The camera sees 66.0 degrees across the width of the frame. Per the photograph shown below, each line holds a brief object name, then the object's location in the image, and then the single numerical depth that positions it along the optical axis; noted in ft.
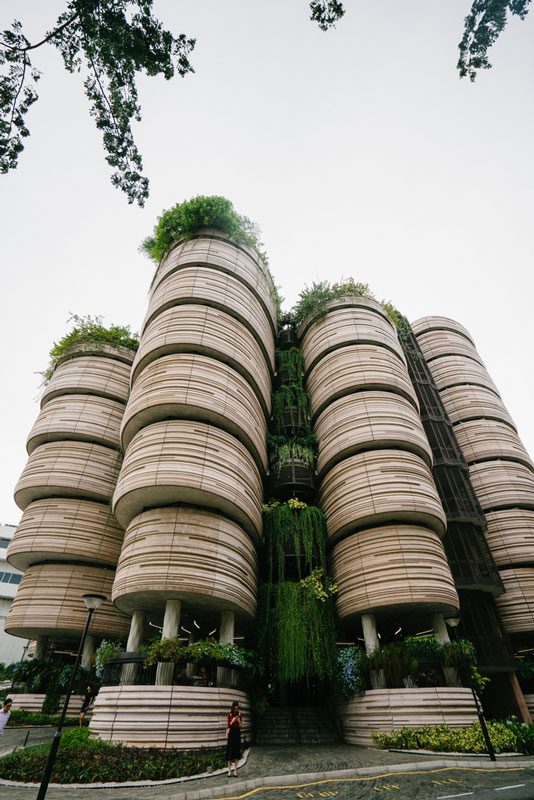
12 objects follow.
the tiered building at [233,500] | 47.21
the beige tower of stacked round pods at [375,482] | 52.85
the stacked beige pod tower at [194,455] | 48.11
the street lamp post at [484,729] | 34.81
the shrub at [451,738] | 38.75
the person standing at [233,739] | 30.40
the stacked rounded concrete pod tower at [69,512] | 65.36
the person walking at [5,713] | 36.70
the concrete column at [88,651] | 66.60
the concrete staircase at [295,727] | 49.73
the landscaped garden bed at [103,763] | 28.25
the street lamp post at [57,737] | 20.93
